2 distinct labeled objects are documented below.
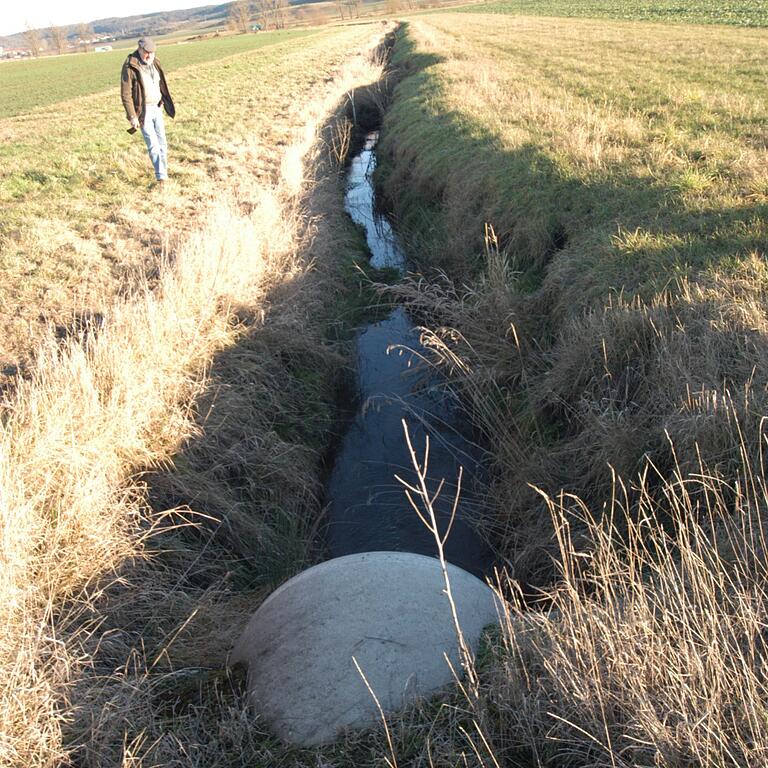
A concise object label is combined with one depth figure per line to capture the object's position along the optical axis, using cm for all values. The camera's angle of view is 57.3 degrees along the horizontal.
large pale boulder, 283
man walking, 1077
